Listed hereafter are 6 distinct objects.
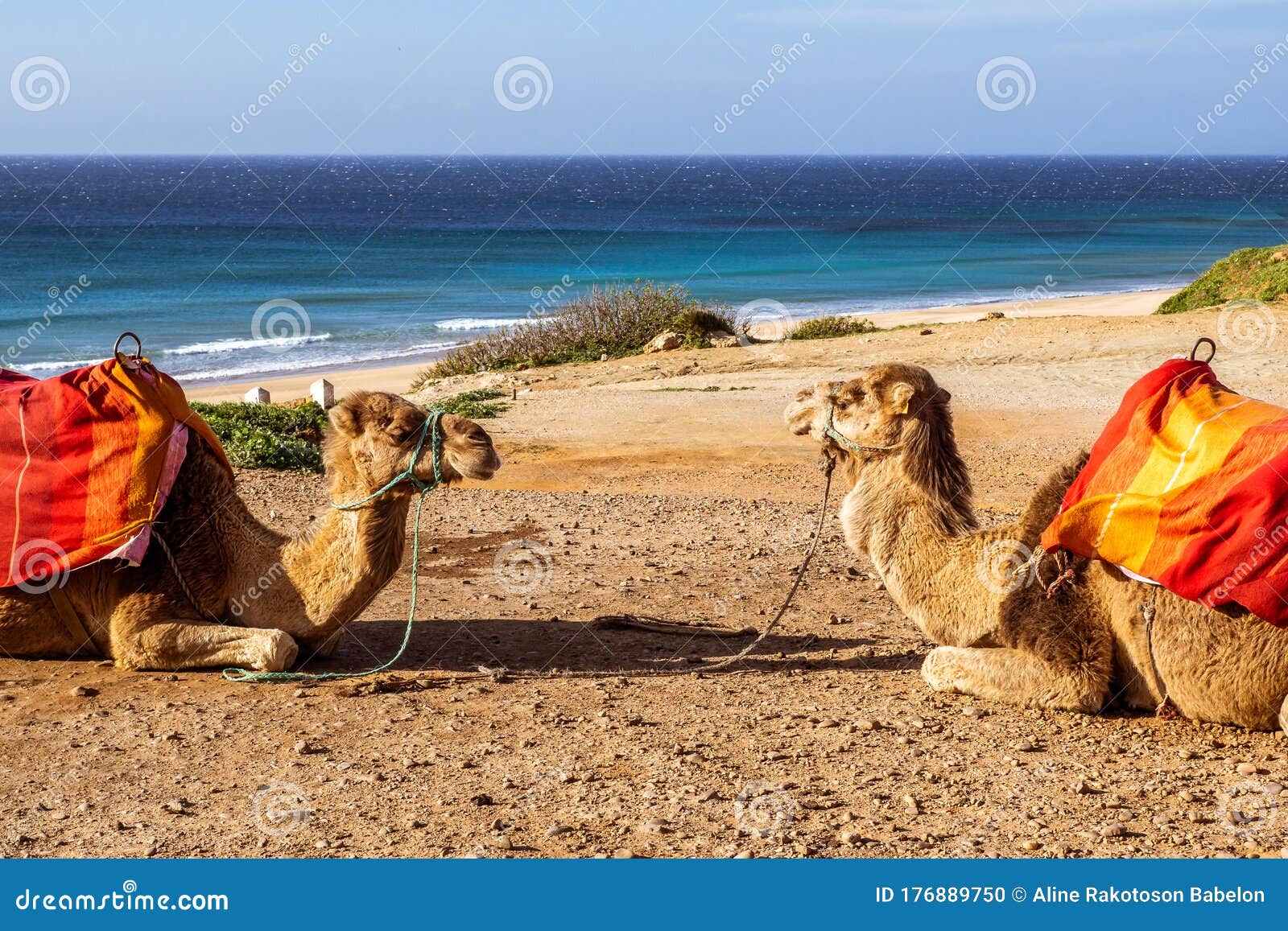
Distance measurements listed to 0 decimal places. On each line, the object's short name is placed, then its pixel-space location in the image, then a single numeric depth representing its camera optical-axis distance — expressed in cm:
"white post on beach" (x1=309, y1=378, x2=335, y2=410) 1683
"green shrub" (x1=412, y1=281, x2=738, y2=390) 2389
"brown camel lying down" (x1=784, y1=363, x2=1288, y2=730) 553
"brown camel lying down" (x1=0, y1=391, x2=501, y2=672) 629
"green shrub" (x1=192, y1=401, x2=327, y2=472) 1234
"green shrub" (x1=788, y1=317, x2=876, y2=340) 2594
